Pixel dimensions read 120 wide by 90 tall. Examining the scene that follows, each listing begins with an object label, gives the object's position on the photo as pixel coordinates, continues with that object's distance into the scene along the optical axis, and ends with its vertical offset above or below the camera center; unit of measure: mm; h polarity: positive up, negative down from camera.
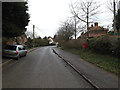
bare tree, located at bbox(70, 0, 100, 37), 13969 +4952
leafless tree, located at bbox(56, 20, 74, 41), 24772 +3231
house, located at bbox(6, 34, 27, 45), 18255 +287
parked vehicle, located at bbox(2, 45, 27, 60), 9156 -932
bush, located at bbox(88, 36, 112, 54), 8862 -333
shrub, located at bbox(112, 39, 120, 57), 6766 -505
